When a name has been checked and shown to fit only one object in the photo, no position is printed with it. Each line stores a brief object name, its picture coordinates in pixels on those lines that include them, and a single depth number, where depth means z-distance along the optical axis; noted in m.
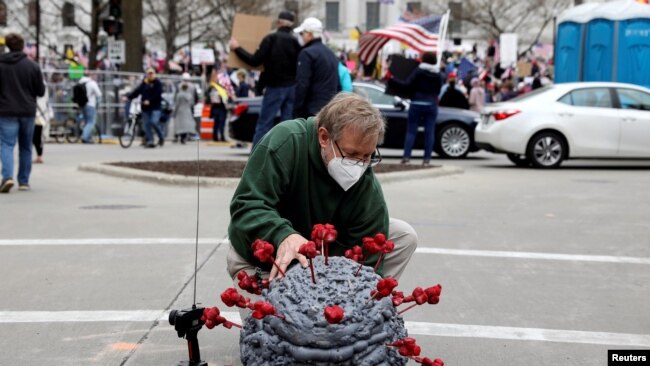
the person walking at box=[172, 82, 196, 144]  26.52
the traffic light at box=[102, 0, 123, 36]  26.45
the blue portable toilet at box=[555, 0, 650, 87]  22.78
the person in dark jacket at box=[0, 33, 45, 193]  12.49
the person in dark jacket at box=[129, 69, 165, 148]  24.09
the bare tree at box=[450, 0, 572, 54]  61.94
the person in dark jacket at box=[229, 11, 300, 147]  12.94
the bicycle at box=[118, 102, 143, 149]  24.69
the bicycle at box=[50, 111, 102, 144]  26.86
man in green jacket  4.03
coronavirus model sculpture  3.48
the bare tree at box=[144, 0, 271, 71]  47.19
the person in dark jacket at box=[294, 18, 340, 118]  12.10
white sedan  17.50
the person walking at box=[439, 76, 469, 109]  23.03
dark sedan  19.66
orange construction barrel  26.72
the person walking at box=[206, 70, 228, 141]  26.23
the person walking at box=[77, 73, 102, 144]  26.16
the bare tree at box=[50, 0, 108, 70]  40.50
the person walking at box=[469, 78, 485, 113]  28.34
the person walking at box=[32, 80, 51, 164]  16.86
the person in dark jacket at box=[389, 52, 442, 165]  16.99
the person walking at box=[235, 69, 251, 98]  29.12
